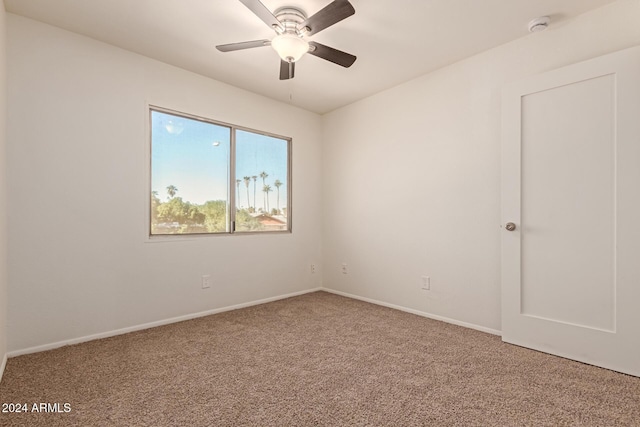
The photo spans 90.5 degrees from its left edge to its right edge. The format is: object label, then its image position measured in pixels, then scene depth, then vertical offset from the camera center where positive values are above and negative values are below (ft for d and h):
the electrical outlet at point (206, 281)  10.49 -2.23
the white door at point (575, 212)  6.50 +0.10
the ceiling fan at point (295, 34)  6.22 +3.88
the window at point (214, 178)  9.93 +1.30
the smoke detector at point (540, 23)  7.40 +4.57
